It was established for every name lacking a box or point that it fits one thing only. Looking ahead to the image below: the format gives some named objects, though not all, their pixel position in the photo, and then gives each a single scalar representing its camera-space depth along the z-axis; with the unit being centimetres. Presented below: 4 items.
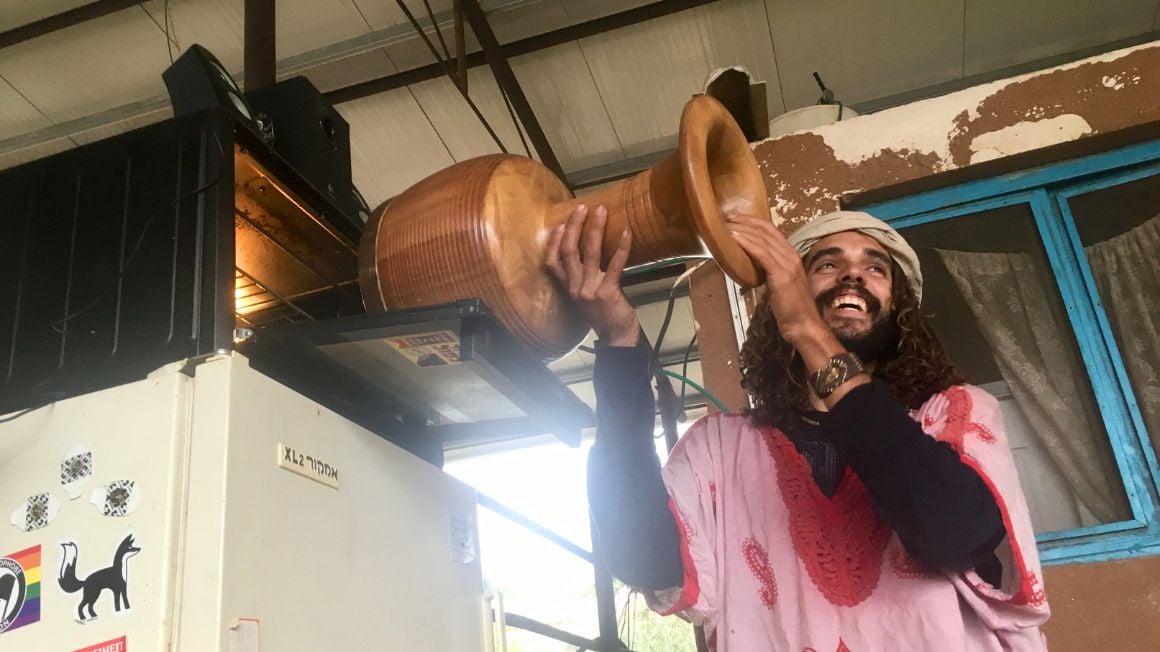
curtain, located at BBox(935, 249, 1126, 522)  154
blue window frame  145
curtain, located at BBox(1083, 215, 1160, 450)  156
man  82
